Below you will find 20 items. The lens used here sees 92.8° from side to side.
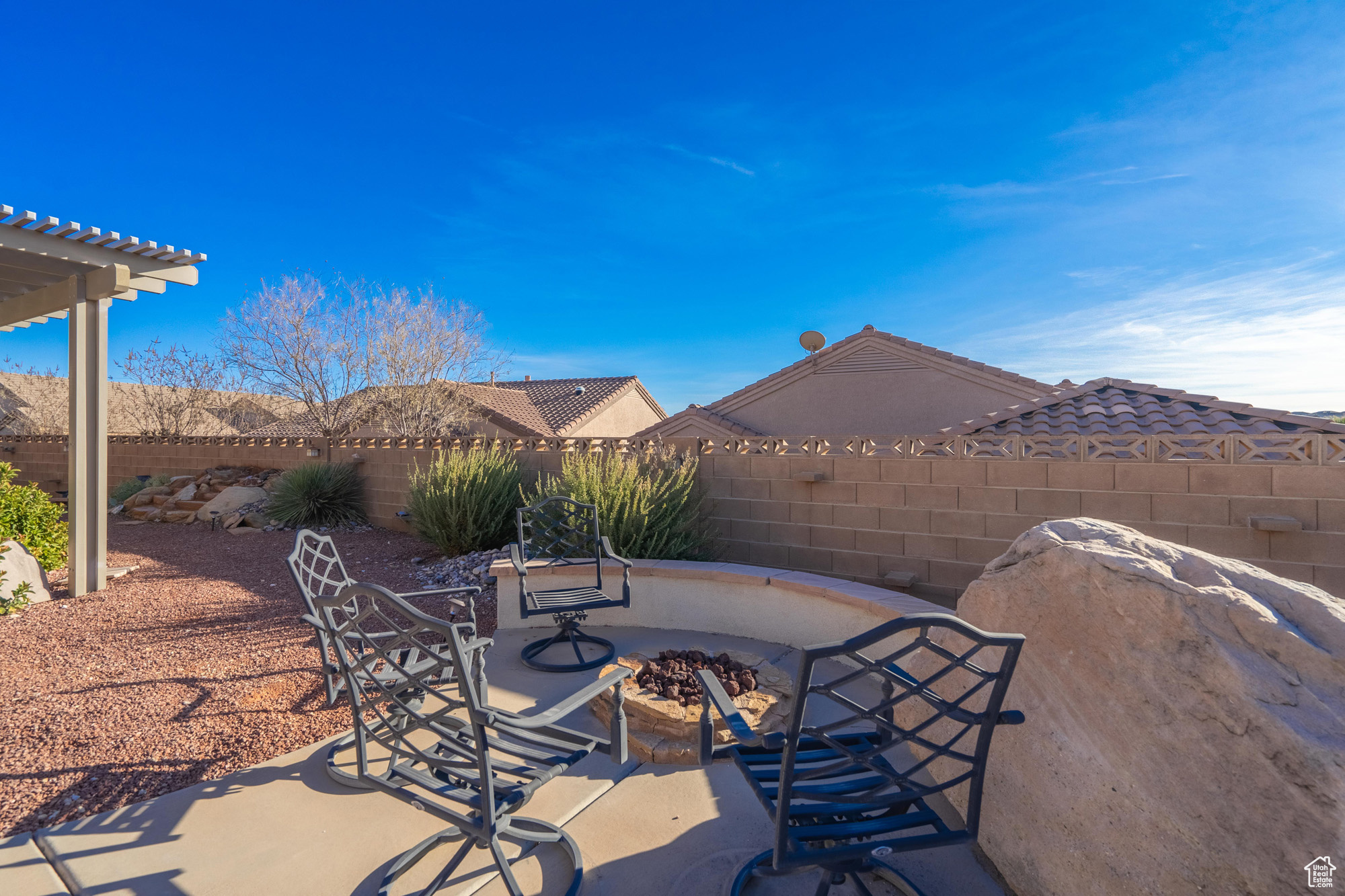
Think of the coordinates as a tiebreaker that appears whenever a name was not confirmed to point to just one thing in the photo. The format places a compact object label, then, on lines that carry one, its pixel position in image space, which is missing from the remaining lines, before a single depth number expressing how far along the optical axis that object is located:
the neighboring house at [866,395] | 11.24
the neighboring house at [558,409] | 18.83
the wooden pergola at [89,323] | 5.42
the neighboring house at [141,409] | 15.35
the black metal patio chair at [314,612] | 2.32
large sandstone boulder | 1.35
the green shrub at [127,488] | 11.03
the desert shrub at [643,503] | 5.12
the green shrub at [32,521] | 5.55
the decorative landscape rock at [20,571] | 4.95
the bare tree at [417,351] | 12.73
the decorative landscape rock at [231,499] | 9.22
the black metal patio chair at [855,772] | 1.42
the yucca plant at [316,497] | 8.82
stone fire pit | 2.72
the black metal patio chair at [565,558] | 3.75
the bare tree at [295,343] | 12.51
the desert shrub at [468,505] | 6.66
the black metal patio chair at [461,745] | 1.61
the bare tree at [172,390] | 15.16
